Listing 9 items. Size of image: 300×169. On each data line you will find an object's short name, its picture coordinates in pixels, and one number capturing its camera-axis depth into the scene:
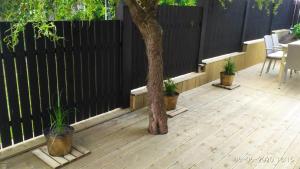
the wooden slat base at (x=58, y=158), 2.60
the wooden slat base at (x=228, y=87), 5.18
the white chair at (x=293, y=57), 5.05
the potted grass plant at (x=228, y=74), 5.17
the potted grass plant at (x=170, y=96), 3.90
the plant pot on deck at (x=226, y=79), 5.21
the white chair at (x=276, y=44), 6.37
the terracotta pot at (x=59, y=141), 2.64
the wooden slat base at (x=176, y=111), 3.83
